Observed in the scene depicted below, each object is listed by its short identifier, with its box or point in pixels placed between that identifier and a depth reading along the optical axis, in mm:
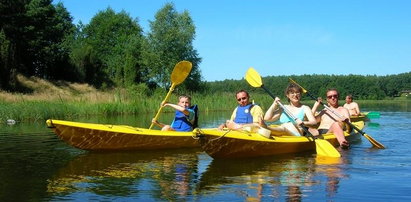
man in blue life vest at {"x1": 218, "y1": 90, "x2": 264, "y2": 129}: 7516
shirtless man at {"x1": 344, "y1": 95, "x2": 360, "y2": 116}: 15500
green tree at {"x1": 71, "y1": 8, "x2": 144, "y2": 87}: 37312
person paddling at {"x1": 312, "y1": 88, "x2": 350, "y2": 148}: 8609
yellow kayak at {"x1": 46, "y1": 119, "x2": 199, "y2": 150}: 7543
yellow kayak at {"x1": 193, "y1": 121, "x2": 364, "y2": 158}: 6629
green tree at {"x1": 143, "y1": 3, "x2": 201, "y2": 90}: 37969
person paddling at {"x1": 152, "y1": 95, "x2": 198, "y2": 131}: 8555
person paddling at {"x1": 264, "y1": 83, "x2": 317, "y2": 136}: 7754
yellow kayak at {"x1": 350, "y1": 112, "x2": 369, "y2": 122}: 14990
